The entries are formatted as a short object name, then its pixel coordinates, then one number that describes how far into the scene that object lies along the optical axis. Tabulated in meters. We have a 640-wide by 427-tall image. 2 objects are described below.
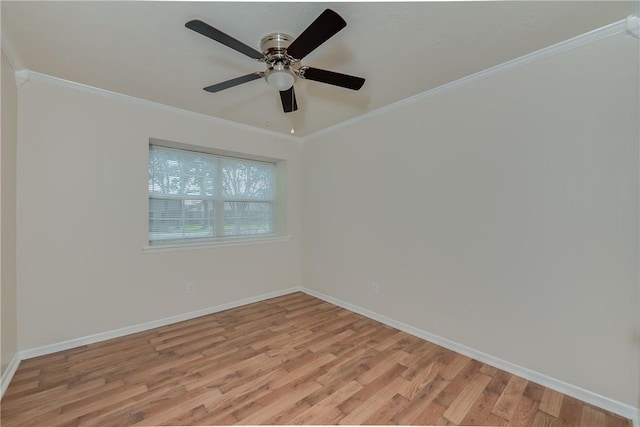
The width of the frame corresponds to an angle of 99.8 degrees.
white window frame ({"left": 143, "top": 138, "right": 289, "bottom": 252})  3.08
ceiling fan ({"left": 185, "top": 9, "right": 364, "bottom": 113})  1.44
